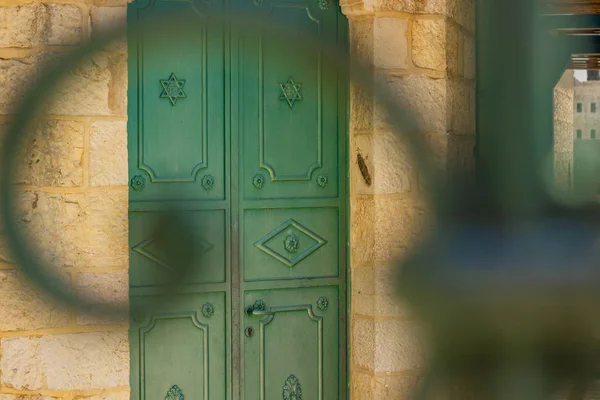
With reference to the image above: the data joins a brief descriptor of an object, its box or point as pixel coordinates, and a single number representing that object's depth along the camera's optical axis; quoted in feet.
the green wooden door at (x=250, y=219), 35.61
